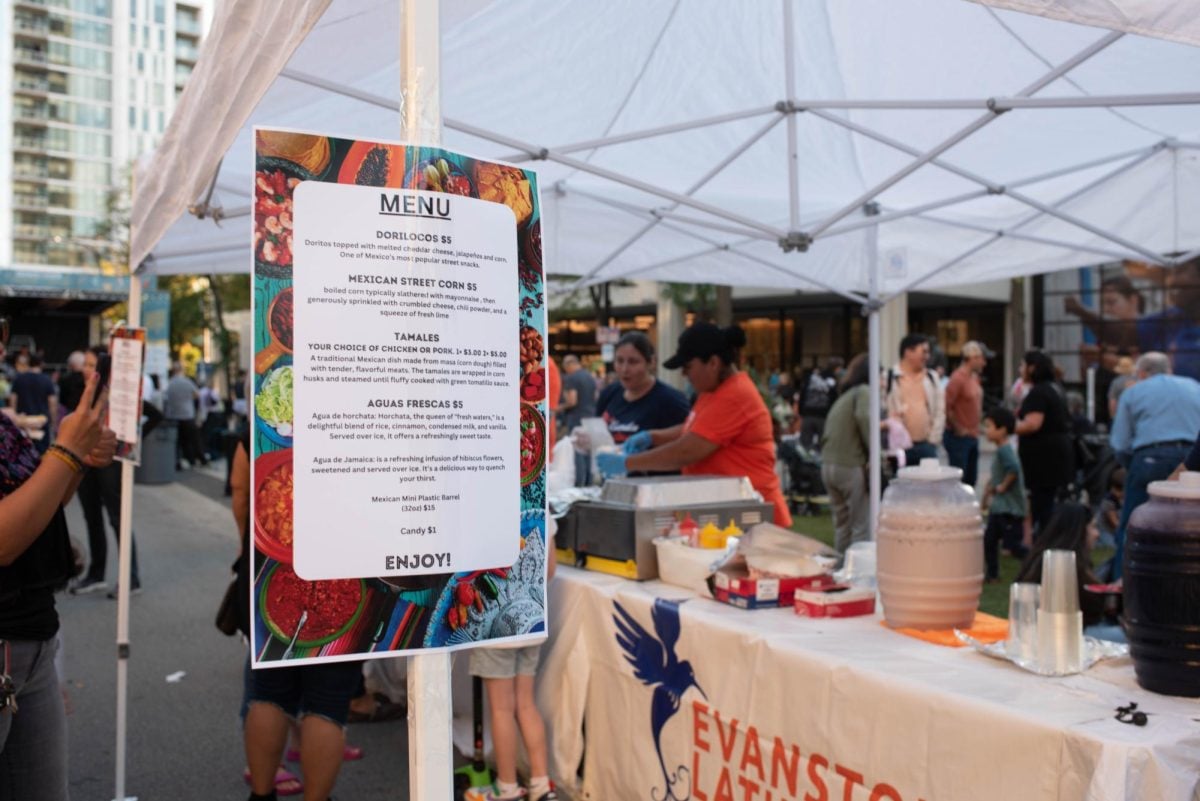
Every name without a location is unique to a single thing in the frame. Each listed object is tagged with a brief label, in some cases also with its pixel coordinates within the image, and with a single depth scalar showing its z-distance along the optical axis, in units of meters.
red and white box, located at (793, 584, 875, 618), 3.16
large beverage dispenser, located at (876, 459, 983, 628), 2.80
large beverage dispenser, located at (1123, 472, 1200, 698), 2.16
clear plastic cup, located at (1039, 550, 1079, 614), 2.45
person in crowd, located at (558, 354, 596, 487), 13.00
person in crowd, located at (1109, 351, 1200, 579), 6.42
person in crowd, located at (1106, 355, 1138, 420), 9.27
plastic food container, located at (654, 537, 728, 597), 3.49
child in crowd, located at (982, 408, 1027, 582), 7.80
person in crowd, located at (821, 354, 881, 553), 7.36
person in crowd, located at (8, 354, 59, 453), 13.75
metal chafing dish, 3.83
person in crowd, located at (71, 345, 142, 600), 7.84
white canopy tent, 4.16
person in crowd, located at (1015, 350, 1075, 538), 7.77
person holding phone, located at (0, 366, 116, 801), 2.09
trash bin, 15.83
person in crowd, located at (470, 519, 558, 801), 3.75
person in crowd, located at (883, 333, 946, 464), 8.07
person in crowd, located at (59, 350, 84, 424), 8.89
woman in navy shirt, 5.74
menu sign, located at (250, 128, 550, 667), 1.42
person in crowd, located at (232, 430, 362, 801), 3.29
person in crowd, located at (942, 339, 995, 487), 8.77
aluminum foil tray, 3.92
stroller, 12.12
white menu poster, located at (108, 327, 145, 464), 3.53
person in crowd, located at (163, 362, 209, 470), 16.98
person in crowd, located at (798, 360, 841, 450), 13.09
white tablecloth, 2.09
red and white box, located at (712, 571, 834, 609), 3.26
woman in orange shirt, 4.43
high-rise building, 83.12
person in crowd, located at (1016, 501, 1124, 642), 3.70
